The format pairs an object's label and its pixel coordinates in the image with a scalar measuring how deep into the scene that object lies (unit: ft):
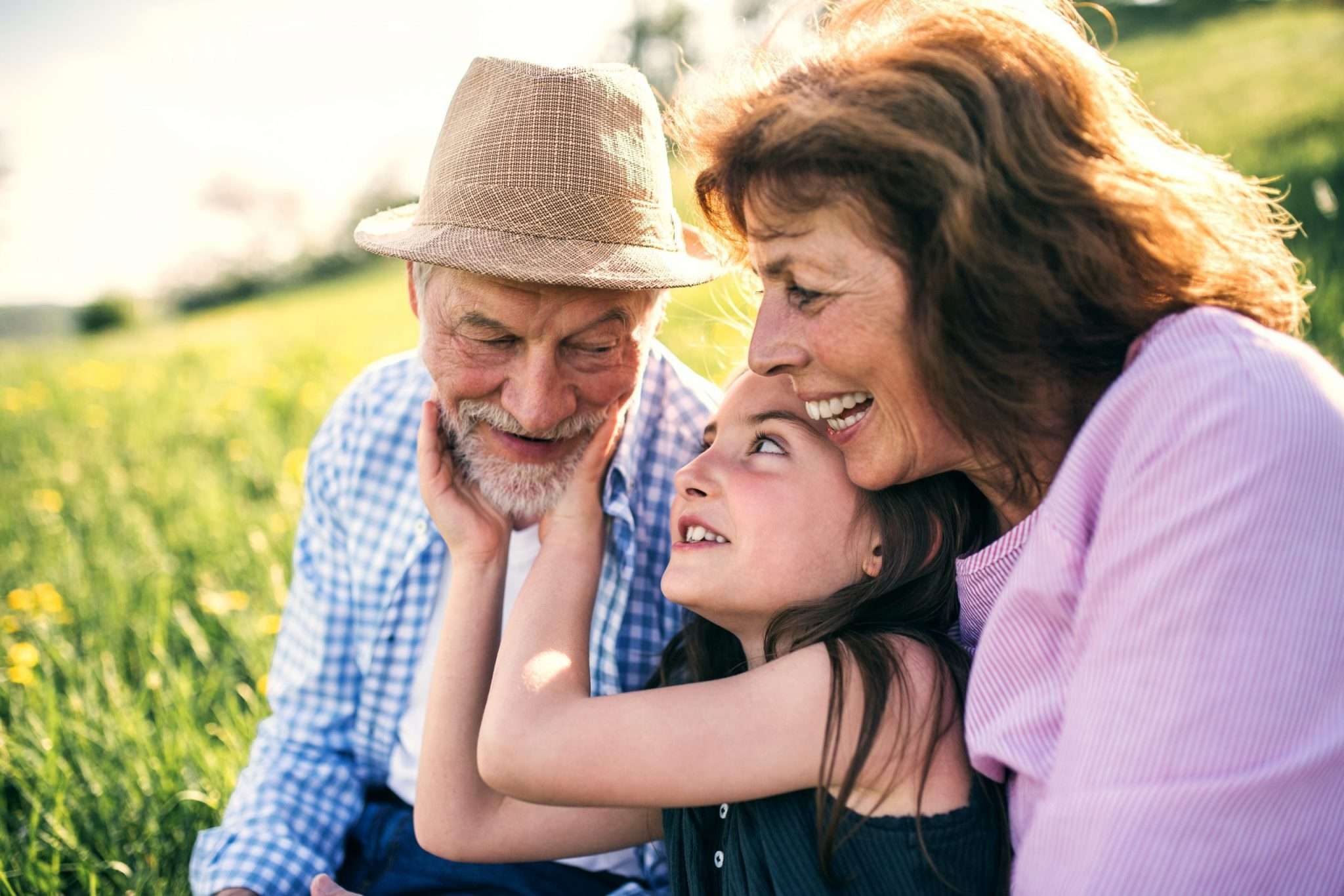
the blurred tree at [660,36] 76.84
